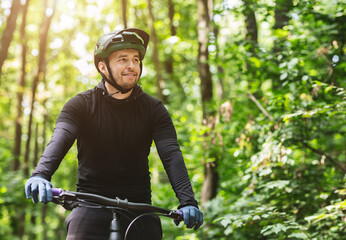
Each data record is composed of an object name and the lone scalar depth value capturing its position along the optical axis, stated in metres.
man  2.77
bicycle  2.39
